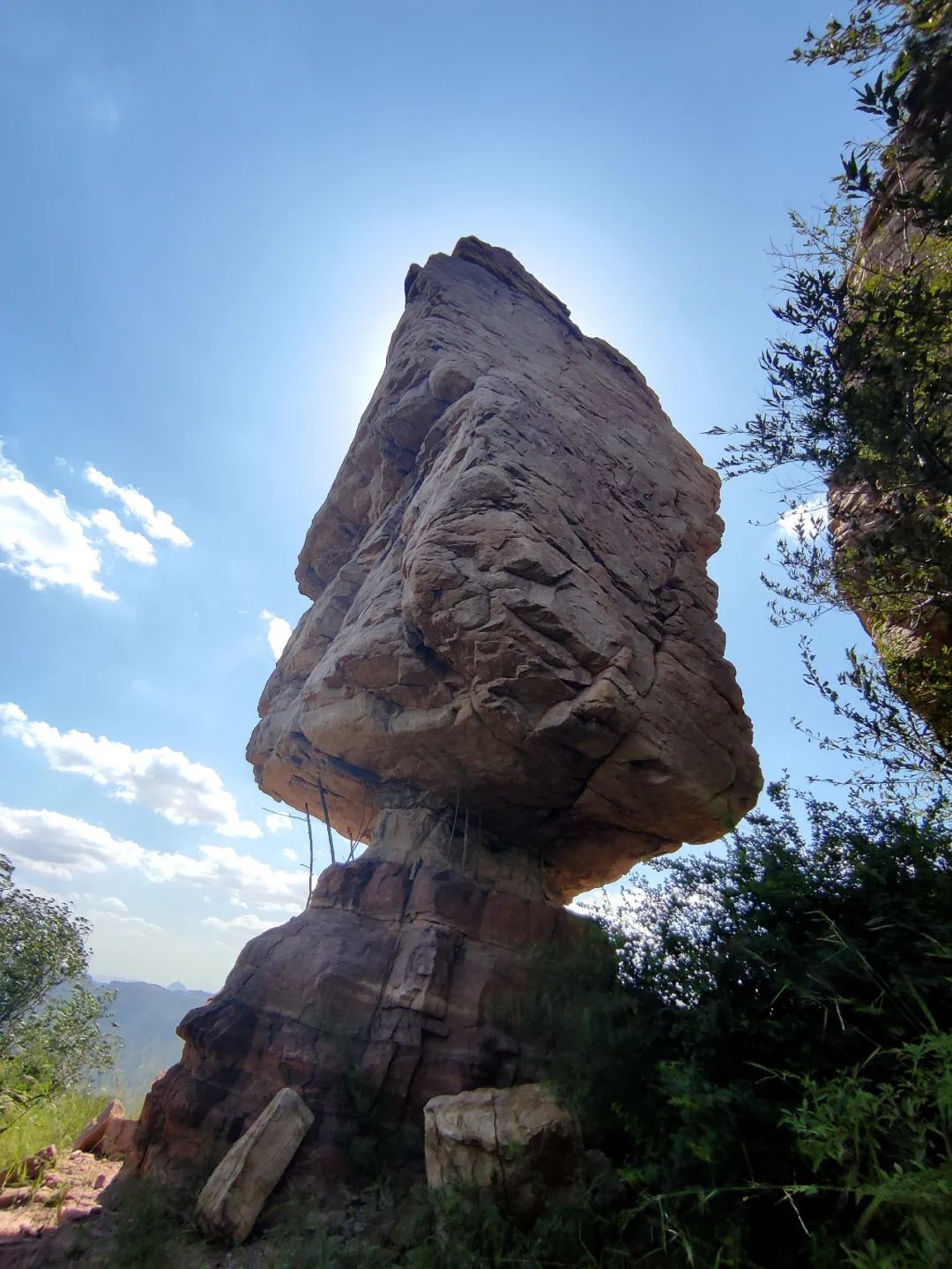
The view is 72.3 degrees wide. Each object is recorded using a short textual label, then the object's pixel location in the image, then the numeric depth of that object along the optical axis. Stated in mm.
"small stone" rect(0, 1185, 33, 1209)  8366
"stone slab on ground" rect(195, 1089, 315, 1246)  7176
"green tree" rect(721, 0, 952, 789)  5828
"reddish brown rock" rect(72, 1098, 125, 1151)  11391
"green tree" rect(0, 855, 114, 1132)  14328
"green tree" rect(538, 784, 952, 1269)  4121
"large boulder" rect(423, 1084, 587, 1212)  6348
